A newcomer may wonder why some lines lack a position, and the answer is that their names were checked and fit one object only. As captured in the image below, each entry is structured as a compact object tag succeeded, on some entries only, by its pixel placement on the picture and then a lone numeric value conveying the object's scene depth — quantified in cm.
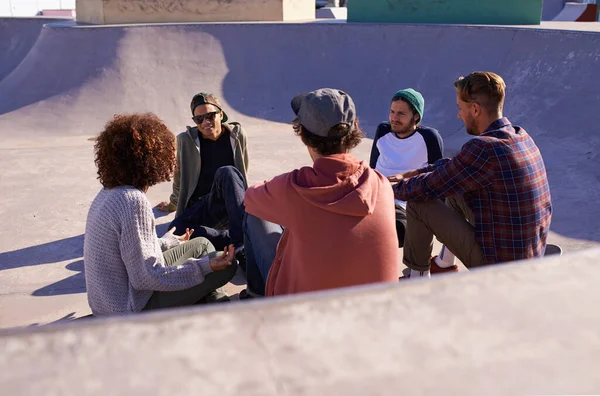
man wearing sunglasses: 387
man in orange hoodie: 203
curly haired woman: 240
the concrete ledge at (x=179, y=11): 1141
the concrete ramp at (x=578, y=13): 2144
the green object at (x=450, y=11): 1075
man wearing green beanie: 387
